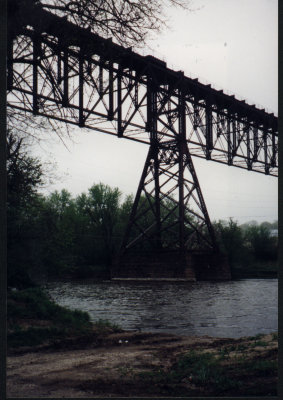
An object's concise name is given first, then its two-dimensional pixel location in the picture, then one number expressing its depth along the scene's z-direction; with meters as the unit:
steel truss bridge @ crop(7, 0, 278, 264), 20.52
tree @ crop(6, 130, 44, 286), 11.52
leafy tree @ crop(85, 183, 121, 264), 44.59
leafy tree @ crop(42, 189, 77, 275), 13.88
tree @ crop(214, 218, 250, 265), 32.84
